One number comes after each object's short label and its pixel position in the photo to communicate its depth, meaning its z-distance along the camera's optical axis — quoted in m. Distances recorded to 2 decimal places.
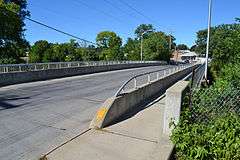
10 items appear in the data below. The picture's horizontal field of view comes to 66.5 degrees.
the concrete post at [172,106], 3.83
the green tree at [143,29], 86.13
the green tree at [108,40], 62.64
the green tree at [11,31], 26.35
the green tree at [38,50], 52.99
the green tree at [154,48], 49.60
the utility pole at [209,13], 16.21
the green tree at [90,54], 52.44
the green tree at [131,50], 52.51
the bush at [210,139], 3.16
